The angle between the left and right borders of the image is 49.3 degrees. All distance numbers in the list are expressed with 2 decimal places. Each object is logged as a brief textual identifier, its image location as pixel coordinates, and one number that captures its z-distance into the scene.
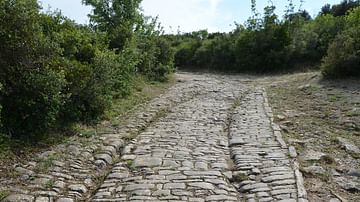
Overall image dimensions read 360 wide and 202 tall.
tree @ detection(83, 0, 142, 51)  17.03
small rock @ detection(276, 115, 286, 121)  10.09
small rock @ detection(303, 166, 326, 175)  5.94
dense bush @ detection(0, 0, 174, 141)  6.78
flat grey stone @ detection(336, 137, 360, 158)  6.95
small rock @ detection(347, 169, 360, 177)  5.91
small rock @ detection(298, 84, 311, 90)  15.11
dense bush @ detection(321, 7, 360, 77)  14.62
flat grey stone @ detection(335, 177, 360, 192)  5.37
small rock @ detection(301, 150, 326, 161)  6.62
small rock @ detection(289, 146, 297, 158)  6.73
